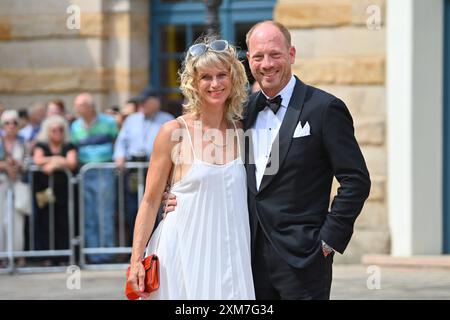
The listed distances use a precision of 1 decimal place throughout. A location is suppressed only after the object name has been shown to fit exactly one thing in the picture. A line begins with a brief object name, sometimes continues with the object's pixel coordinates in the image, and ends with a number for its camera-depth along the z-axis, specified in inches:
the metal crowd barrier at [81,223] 506.3
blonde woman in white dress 223.1
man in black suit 222.8
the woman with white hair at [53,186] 508.4
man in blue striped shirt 509.7
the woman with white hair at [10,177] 507.8
